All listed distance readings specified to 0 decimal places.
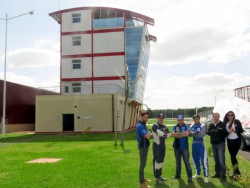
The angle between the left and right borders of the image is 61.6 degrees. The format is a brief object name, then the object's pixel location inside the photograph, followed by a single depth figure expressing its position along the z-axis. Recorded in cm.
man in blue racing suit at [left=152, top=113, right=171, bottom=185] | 550
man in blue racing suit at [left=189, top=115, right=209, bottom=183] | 585
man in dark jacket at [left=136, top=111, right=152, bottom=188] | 519
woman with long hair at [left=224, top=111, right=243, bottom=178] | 596
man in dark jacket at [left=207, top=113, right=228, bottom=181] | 596
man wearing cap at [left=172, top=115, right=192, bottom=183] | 573
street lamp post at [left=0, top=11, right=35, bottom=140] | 1640
